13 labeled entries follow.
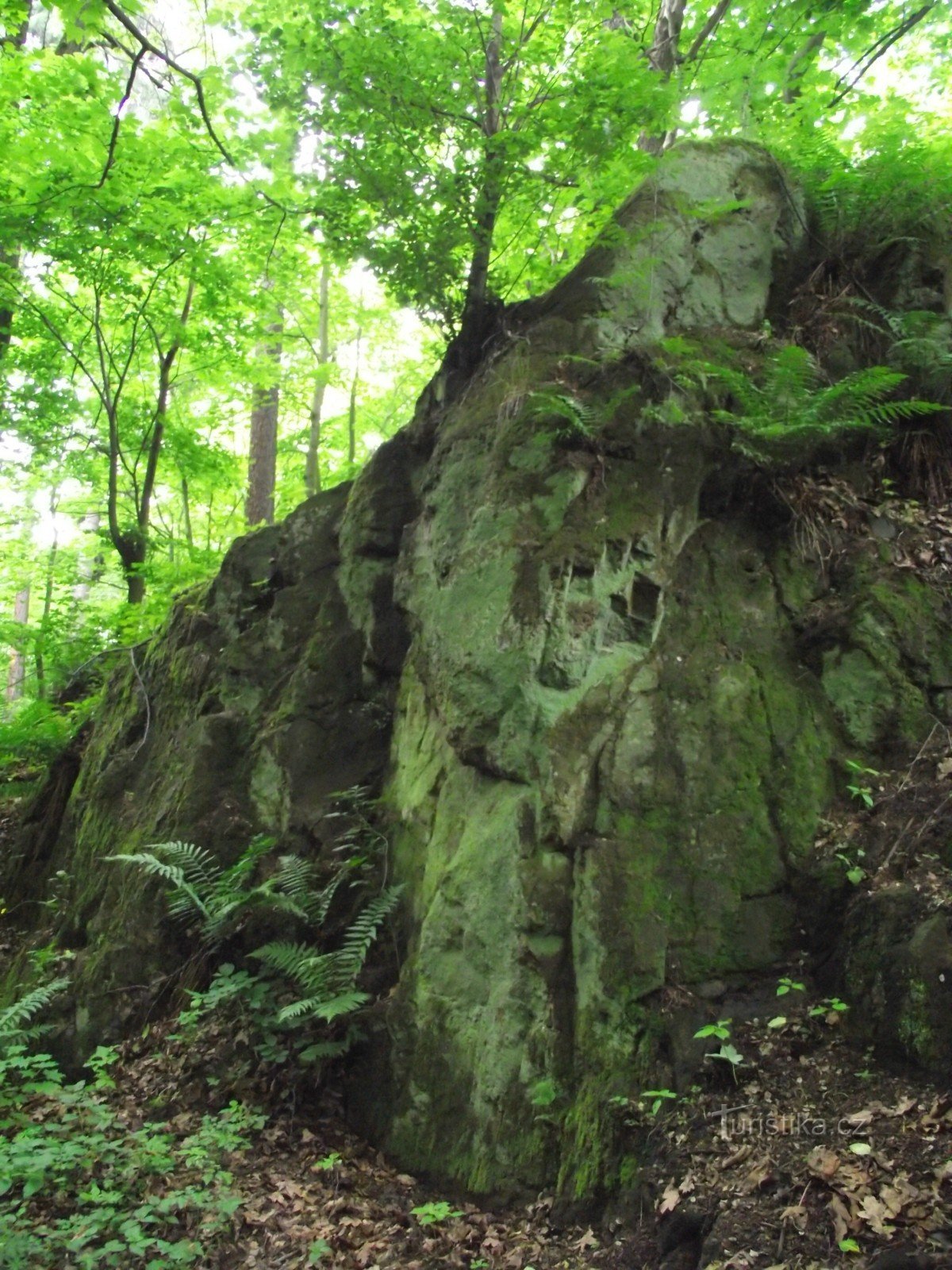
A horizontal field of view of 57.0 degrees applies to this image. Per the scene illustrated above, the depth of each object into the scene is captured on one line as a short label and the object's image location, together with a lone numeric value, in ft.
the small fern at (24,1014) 18.40
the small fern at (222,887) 19.17
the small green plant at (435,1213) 14.30
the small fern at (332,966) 16.75
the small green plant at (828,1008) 14.17
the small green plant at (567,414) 18.90
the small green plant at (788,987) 14.78
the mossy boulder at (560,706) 15.52
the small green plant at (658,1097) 13.84
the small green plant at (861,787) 16.70
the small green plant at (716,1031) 14.11
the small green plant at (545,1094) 14.71
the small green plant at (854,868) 15.42
